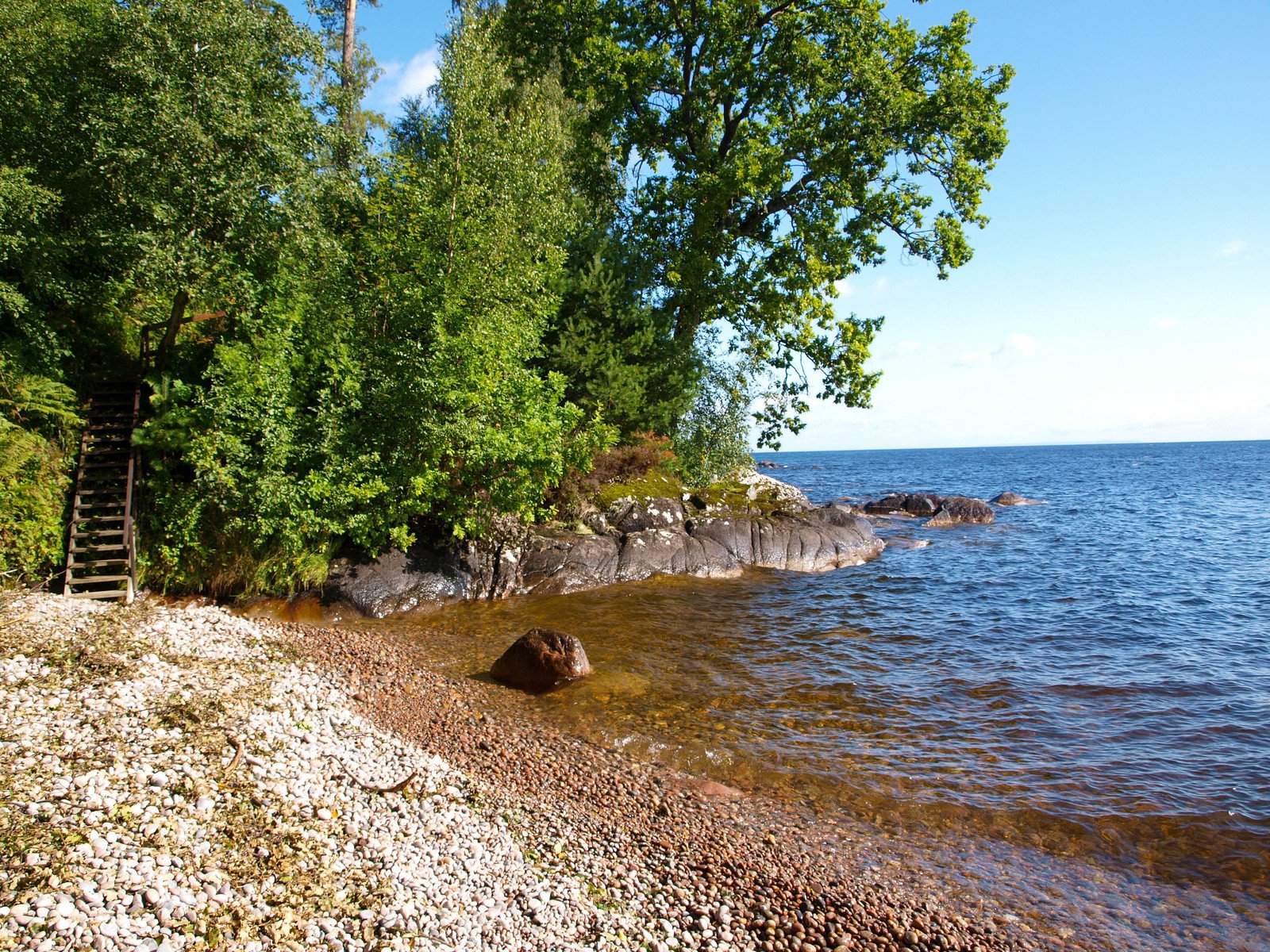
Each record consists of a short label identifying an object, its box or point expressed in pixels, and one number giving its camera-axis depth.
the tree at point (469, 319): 16.67
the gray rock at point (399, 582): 16.36
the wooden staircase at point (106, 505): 14.03
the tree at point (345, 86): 18.17
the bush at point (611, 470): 21.33
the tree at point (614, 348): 21.23
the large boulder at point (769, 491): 27.11
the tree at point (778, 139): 21.81
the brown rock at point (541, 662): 12.17
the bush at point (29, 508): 13.11
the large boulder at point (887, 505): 45.53
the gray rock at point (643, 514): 22.28
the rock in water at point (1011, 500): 50.52
